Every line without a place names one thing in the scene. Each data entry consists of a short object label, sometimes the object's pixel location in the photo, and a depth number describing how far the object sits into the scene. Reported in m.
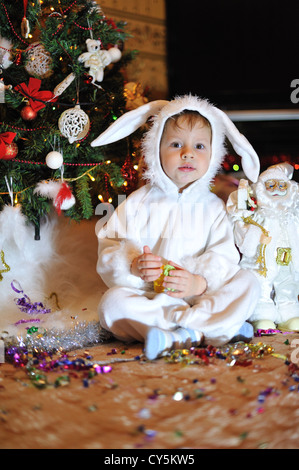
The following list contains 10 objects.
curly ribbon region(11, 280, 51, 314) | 1.94
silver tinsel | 1.59
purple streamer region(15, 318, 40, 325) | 1.82
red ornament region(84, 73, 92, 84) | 1.98
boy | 1.57
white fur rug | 1.89
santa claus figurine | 1.82
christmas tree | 1.90
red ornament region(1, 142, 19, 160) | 1.87
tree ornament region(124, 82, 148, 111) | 2.24
